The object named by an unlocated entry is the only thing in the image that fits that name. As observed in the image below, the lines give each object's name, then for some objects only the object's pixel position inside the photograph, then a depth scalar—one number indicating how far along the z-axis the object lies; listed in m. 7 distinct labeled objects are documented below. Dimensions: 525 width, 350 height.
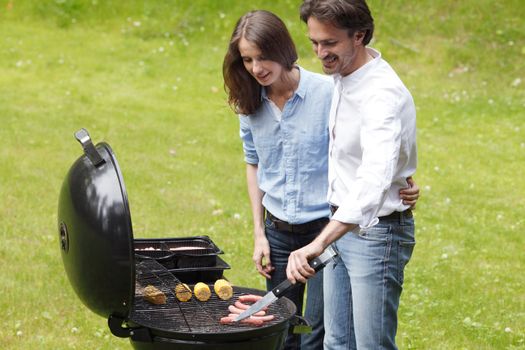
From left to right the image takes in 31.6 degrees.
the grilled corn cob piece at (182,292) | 3.75
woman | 4.10
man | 3.27
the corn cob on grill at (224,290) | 3.83
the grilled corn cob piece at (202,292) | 3.79
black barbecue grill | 3.24
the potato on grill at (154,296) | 3.66
